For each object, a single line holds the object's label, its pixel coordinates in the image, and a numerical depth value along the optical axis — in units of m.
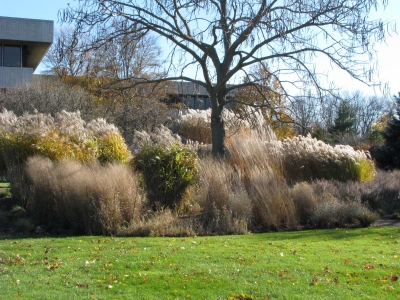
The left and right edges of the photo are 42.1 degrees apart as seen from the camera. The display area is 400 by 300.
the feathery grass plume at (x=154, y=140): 13.42
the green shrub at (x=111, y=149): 15.32
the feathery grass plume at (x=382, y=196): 13.88
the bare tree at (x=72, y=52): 13.73
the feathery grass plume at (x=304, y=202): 12.65
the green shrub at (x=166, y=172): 12.65
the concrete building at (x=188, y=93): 16.71
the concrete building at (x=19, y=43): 29.94
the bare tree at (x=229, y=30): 13.38
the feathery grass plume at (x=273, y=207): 12.18
